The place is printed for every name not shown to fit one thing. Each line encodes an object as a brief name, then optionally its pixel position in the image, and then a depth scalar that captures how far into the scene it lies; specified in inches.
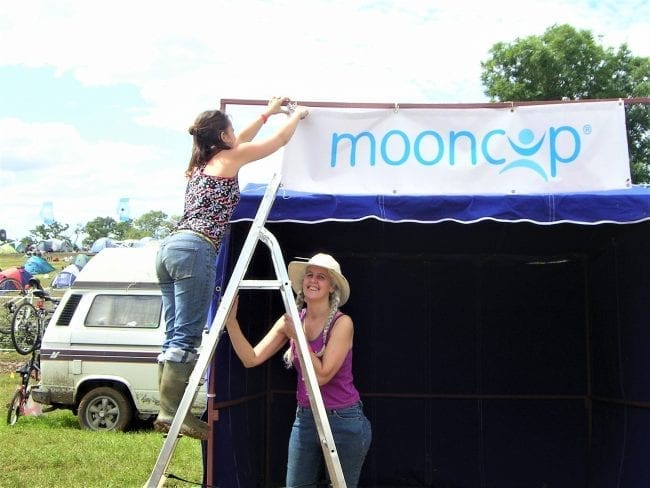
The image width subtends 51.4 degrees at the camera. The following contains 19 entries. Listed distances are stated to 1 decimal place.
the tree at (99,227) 2871.6
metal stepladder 110.8
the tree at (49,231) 2669.8
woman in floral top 120.3
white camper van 353.4
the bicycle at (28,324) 468.8
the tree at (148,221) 3002.2
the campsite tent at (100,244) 729.6
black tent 210.5
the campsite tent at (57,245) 1773.6
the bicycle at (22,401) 381.1
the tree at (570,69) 714.2
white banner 155.6
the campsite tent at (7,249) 2006.6
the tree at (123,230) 2738.7
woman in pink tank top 136.6
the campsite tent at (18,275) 921.6
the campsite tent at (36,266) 957.5
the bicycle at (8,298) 531.2
